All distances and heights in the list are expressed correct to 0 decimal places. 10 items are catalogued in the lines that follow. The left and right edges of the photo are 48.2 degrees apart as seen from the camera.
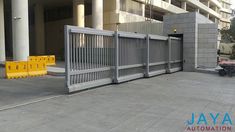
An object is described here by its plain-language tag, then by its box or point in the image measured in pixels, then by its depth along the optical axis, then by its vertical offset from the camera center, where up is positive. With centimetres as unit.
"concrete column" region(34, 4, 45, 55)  3909 +325
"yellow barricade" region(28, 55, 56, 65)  2185 -64
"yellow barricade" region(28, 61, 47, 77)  1483 -99
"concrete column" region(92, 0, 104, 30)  2684 +389
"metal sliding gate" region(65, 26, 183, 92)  888 -23
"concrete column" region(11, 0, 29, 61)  1812 +155
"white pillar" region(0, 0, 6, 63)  2457 +99
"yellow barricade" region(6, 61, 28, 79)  1384 -98
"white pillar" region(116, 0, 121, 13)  2973 +510
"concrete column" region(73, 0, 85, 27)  3030 +441
